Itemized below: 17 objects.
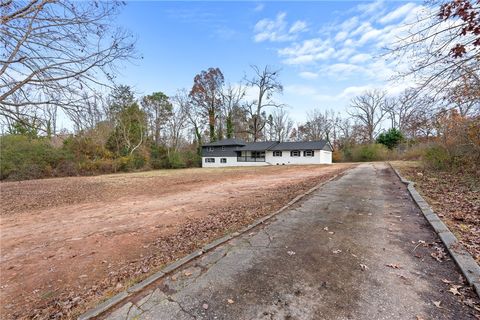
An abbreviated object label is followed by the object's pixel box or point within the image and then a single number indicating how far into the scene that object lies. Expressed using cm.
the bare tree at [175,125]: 3720
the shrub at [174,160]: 3375
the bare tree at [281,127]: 5116
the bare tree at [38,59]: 349
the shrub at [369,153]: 3553
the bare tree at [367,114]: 4258
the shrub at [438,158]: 1235
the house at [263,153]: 3419
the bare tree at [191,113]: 3759
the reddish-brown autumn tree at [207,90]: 4059
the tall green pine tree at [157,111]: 3535
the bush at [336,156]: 4054
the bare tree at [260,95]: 4047
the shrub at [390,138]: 3782
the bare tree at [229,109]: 4203
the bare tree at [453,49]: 310
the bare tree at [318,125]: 4850
